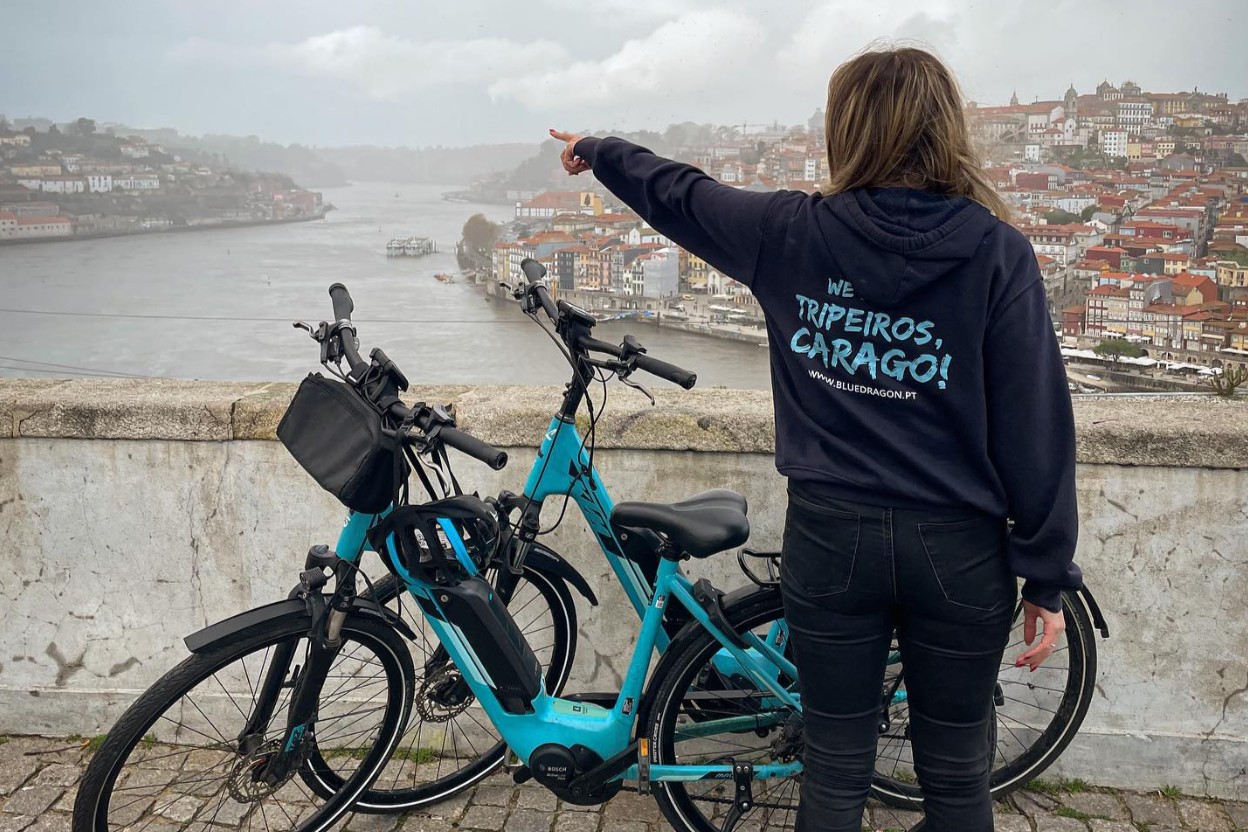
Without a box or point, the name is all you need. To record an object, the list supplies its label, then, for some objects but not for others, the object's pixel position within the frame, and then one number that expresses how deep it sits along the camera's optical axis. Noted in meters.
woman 1.57
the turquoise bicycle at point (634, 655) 2.27
